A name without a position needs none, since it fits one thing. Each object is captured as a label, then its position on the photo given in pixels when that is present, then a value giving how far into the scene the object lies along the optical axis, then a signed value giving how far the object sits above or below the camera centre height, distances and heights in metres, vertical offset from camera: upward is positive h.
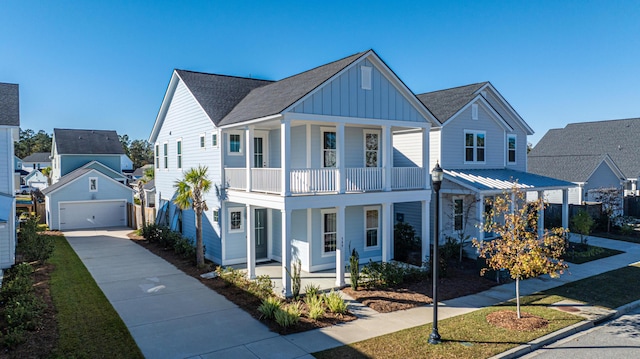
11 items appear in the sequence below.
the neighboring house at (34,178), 66.12 -0.97
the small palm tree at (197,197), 15.28 -0.97
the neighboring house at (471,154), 17.64 +0.75
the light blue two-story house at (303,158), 12.51 +0.49
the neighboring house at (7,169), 14.72 +0.13
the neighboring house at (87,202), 26.44 -2.00
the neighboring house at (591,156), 27.25 +0.94
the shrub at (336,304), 10.55 -3.50
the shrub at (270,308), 10.05 -3.41
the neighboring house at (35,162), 79.38 +2.01
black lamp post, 8.74 -2.24
